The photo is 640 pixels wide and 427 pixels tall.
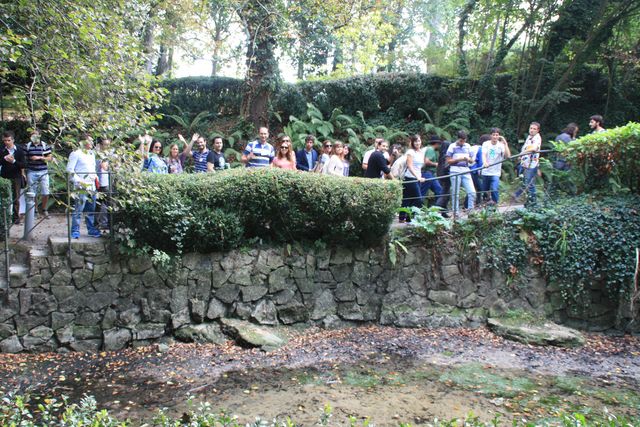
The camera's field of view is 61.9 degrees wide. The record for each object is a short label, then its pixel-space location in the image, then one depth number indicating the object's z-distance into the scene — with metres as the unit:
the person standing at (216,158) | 9.79
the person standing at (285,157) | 9.55
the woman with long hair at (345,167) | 10.30
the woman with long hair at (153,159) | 9.49
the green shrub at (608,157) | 9.22
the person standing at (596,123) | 10.20
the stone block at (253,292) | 8.48
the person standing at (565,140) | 10.07
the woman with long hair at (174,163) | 10.42
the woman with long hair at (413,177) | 9.71
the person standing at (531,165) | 9.69
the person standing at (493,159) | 10.02
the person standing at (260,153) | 9.86
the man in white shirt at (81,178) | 7.89
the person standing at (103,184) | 6.29
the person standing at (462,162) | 9.93
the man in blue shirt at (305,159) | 10.73
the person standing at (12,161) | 9.35
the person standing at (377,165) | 9.70
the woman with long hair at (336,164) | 10.08
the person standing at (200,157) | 9.95
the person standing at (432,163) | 10.13
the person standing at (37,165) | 8.45
